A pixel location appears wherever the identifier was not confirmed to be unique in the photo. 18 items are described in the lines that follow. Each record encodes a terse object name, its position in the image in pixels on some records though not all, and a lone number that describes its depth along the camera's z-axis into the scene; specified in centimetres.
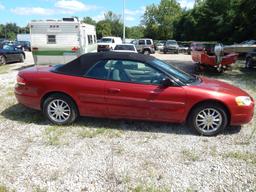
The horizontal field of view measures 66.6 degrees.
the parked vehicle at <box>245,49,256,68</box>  1063
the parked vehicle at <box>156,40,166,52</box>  2738
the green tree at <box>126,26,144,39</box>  6027
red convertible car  355
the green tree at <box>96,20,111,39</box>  5163
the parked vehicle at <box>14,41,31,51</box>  2686
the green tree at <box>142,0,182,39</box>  4547
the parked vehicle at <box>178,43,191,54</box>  2573
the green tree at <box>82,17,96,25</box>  6856
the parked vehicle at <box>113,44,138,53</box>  1236
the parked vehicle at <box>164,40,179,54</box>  2433
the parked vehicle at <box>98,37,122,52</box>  1675
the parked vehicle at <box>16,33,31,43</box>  3739
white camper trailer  946
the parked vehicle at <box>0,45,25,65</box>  1221
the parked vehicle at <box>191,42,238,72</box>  941
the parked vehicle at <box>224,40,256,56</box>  1000
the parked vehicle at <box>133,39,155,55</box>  2119
